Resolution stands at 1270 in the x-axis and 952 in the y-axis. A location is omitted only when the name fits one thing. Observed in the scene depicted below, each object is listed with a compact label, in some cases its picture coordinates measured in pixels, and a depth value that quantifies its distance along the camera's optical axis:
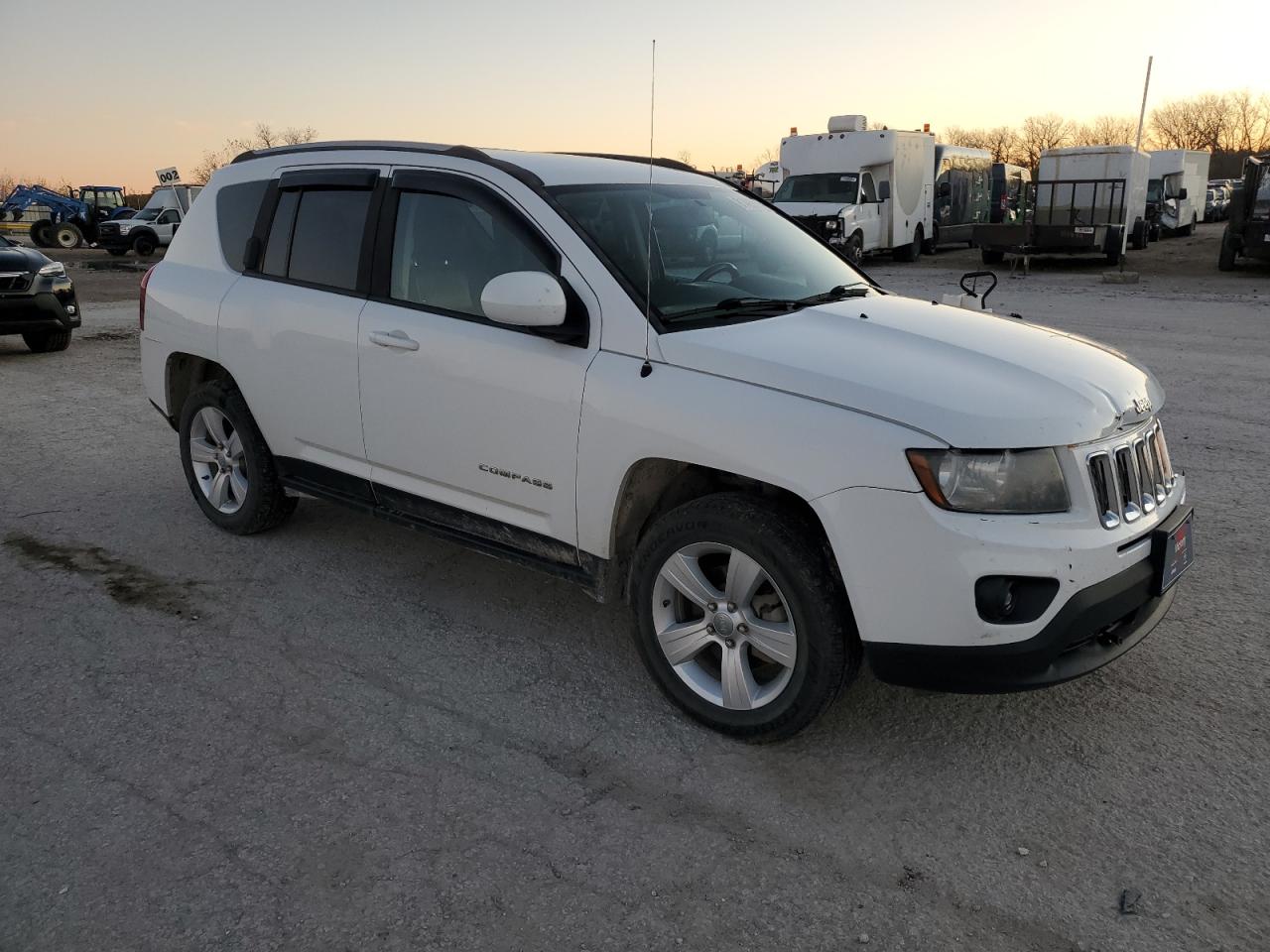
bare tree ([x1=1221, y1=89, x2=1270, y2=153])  84.81
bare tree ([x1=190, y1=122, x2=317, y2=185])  59.38
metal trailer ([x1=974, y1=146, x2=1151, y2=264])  23.00
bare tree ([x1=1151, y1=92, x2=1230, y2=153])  86.81
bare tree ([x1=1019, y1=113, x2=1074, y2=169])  93.12
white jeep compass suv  2.82
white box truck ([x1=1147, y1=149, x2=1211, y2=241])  33.44
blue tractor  36.47
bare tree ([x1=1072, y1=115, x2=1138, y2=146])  92.68
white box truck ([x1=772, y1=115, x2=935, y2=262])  22.58
